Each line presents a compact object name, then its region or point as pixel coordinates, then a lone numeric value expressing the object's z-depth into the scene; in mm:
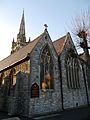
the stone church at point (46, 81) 8379
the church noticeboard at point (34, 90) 8349
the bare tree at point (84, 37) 9131
